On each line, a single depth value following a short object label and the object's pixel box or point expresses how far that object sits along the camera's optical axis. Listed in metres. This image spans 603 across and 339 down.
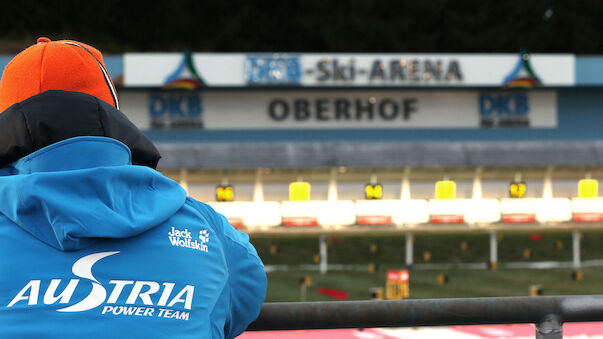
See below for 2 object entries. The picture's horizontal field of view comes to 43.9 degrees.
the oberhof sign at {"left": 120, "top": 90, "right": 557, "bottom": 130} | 24.25
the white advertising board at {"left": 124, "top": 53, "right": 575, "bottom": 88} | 23.45
